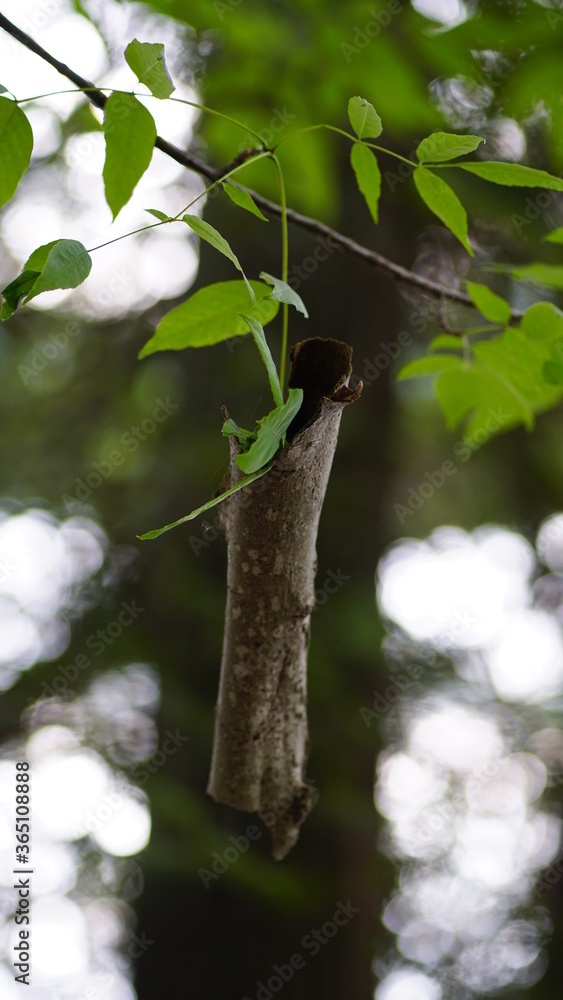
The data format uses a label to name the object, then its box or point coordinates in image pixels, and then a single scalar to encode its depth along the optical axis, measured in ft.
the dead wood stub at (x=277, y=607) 7.42
